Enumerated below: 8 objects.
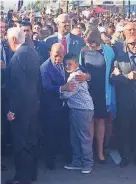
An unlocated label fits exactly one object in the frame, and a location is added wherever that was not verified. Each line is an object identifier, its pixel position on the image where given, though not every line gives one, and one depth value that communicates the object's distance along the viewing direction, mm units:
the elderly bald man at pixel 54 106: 3787
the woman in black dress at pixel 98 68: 3944
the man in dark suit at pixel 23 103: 3367
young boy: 3860
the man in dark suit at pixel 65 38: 4601
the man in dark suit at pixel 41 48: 3968
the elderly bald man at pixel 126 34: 4067
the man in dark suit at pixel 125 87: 4015
